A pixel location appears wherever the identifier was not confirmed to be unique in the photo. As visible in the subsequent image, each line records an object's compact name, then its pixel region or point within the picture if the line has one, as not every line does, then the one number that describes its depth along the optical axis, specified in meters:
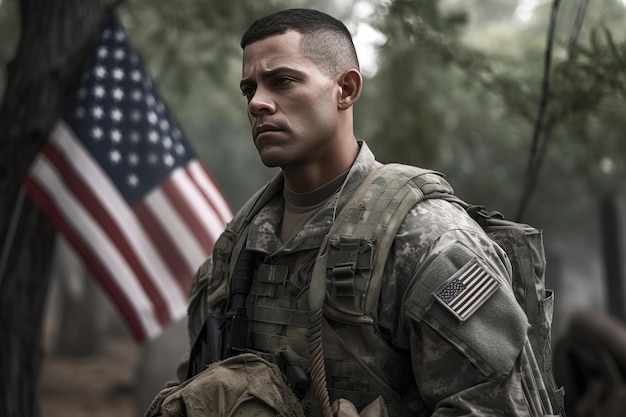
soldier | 1.99
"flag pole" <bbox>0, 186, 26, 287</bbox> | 4.74
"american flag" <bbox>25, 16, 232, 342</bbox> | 4.68
